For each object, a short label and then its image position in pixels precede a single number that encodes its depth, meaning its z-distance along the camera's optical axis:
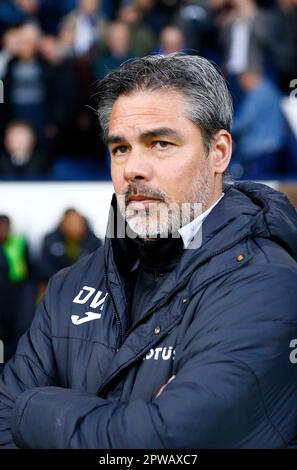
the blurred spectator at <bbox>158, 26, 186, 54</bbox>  16.25
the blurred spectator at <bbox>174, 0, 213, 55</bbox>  16.61
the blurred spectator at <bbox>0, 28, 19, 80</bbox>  16.42
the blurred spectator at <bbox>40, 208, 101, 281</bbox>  13.37
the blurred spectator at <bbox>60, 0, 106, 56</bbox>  16.98
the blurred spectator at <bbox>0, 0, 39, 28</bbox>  17.59
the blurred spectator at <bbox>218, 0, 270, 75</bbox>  16.15
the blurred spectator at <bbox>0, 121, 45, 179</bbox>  15.06
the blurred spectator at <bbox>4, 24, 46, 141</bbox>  15.91
